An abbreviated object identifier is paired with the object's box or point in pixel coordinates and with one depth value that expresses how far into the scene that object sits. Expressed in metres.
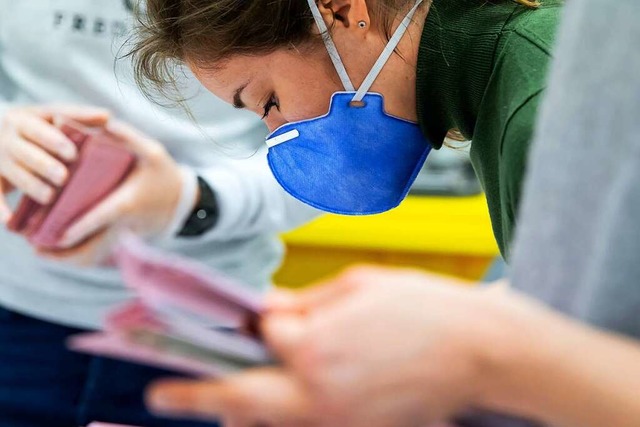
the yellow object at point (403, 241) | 1.91
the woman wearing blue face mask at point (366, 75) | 1.08
